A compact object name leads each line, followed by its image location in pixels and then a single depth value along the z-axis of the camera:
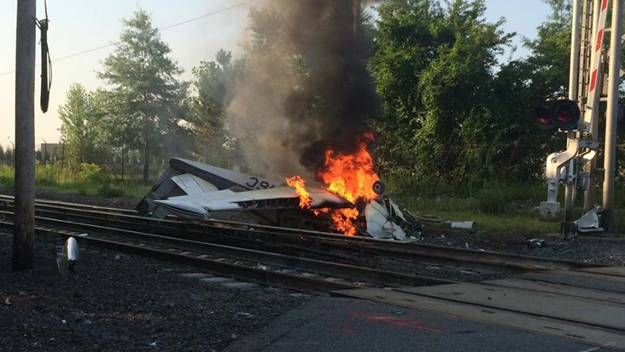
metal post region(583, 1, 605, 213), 14.26
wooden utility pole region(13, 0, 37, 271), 8.23
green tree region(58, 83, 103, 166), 48.94
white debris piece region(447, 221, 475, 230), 16.26
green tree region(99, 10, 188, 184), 43.31
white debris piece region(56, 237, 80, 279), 8.25
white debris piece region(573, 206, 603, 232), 13.98
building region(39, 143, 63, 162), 51.06
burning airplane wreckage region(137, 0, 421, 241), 14.20
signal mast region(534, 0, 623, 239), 13.24
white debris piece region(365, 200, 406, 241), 14.16
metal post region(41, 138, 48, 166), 50.81
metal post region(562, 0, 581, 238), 13.66
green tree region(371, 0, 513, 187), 26.17
